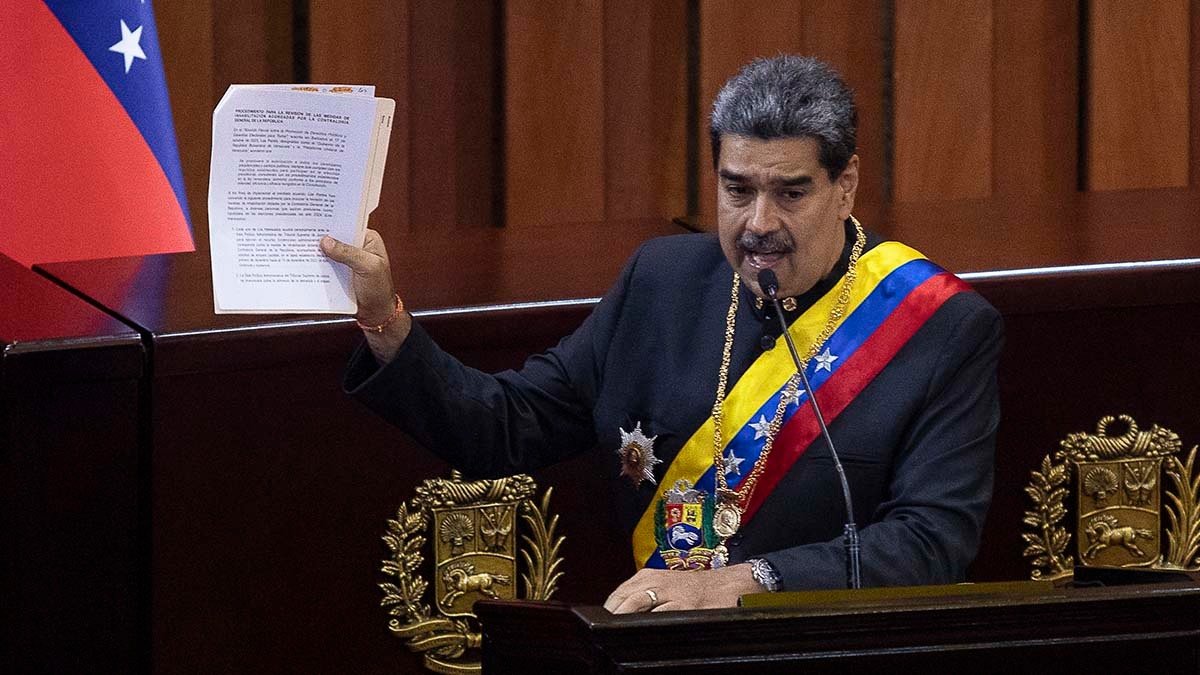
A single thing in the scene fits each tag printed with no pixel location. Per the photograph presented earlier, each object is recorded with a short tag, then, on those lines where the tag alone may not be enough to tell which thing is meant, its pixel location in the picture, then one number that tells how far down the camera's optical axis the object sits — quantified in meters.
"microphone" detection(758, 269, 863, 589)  13.39
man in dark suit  13.64
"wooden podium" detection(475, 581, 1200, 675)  13.03
